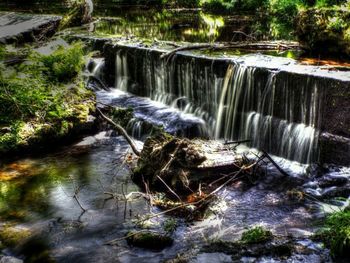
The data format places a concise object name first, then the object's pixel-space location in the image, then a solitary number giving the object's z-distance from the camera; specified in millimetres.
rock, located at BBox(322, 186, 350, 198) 7227
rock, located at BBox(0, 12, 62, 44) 12636
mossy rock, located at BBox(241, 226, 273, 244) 5855
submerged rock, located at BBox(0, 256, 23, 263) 5688
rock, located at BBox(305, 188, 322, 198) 7369
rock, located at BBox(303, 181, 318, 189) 7667
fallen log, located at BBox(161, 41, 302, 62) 12523
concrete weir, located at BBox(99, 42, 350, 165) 8445
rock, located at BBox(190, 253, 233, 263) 5633
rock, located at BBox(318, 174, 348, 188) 7598
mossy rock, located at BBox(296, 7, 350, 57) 11060
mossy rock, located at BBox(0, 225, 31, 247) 6244
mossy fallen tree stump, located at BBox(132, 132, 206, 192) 7578
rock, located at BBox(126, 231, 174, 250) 6000
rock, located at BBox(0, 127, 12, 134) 9453
